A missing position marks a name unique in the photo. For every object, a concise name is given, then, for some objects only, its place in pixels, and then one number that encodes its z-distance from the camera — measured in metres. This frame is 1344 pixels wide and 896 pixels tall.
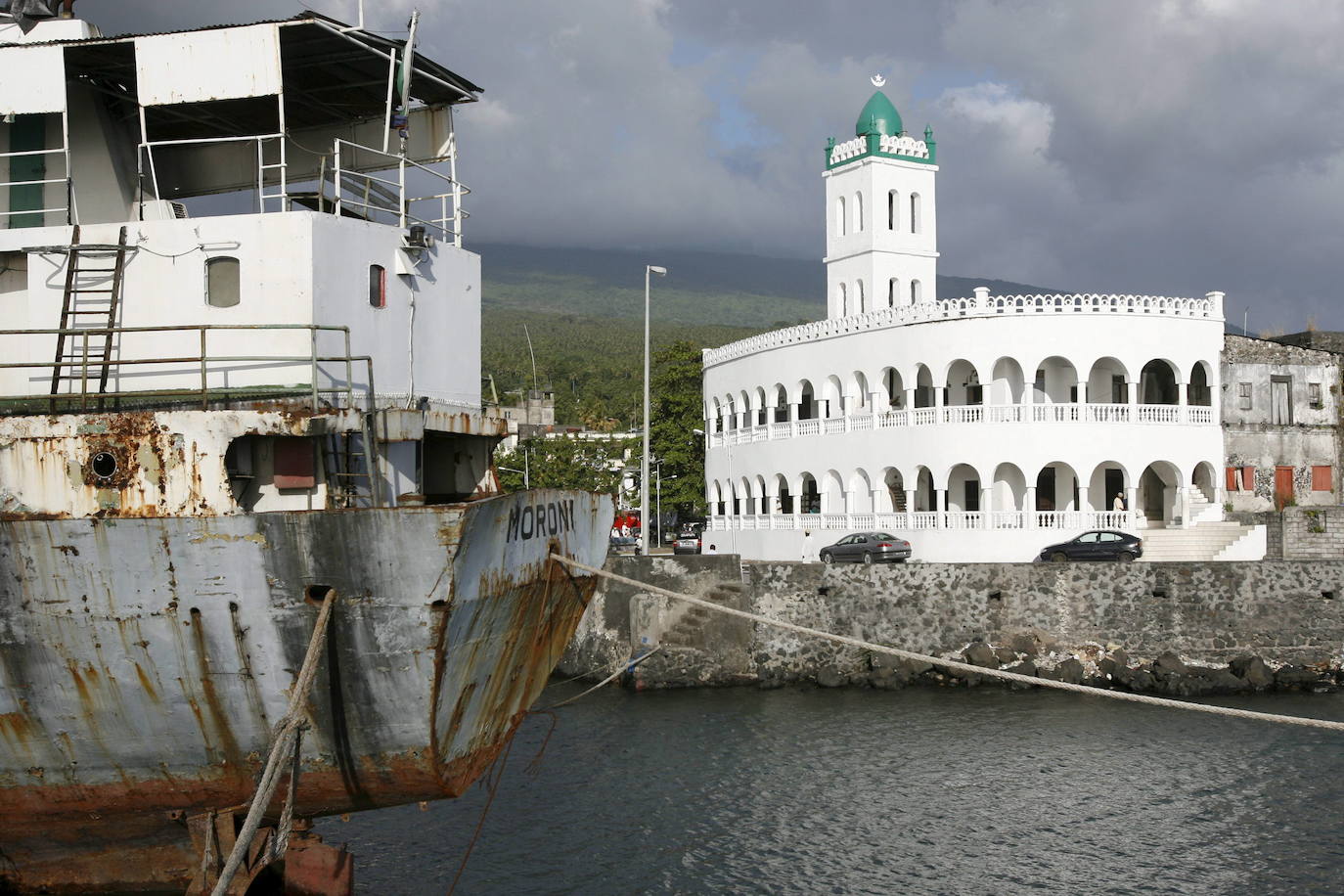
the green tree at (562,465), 62.75
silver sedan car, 39.59
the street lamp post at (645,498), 41.09
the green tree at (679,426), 62.25
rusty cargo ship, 11.55
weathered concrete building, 43.00
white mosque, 40.47
